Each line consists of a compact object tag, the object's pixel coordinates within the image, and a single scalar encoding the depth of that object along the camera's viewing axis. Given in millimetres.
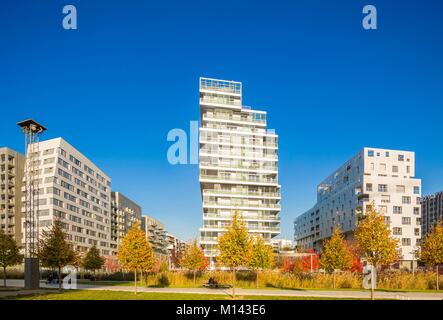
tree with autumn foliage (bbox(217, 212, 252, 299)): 25422
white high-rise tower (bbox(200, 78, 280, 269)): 78250
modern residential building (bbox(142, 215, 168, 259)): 173750
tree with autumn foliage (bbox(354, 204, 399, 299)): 25406
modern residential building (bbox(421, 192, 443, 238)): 168450
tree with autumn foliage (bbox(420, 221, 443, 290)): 33469
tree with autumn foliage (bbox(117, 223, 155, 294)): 28891
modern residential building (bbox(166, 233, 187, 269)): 99838
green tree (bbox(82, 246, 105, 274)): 57531
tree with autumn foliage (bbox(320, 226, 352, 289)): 34688
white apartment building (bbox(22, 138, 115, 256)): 92250
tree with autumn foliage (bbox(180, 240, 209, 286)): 39969
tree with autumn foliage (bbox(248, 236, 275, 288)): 37656
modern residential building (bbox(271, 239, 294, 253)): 88375
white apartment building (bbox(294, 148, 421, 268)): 79750
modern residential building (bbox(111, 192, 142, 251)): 130875
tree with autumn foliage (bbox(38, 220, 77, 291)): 30656
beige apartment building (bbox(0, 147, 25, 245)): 94812
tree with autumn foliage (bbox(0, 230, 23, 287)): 41125
